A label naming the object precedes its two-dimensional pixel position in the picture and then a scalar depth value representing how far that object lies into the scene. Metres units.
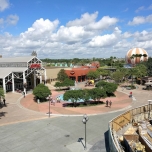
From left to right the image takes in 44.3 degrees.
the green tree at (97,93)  31.41
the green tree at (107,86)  37.84
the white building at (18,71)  45.30
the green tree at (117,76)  54.64
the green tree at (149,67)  67.70
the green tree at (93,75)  61.62
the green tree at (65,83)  45.87
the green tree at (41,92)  34.36
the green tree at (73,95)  30.20
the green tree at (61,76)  54.81
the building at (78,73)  64.44
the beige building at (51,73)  61.48
